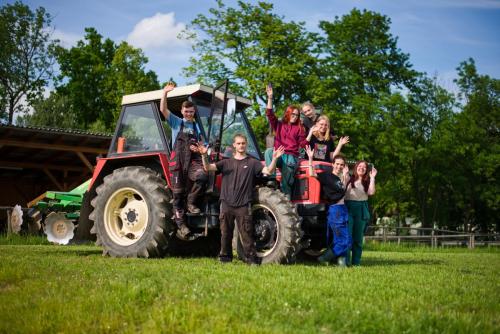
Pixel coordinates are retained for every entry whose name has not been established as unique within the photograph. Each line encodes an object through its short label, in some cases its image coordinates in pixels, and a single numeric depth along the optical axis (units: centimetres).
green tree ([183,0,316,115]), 2828
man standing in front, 775
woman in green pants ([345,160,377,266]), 900
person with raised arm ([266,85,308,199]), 847
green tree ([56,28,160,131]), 4065
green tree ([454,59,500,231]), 3228
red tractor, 797
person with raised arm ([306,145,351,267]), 834
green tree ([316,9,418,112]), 2936
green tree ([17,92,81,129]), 3800
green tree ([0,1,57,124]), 4234
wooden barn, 2109
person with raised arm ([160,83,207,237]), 835
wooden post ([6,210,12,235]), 1764
